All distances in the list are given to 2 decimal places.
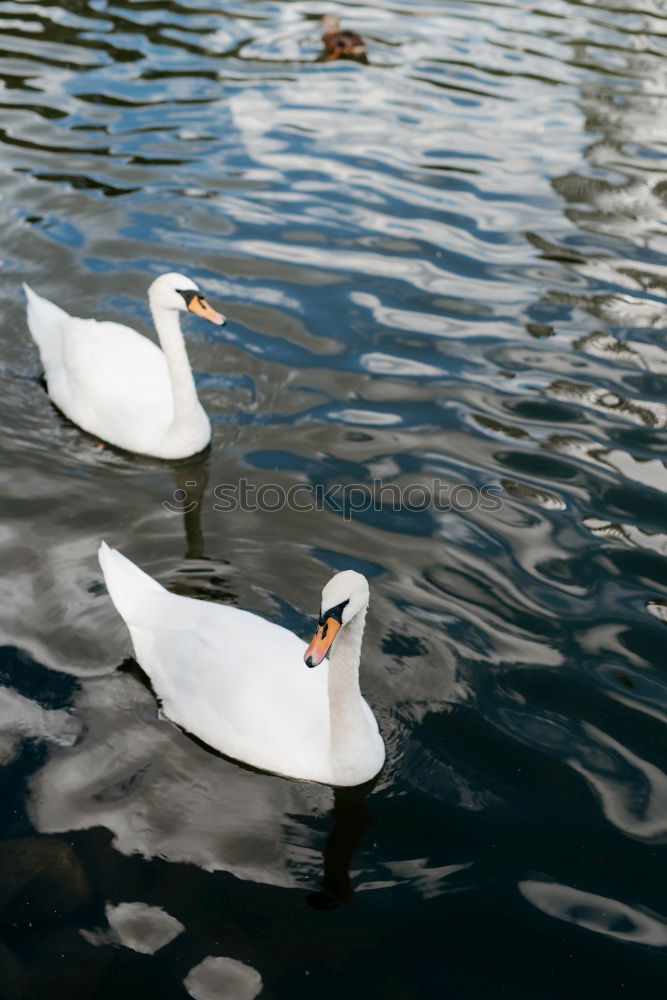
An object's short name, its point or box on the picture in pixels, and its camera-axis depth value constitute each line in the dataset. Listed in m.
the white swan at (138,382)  8.15
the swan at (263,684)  5.28
